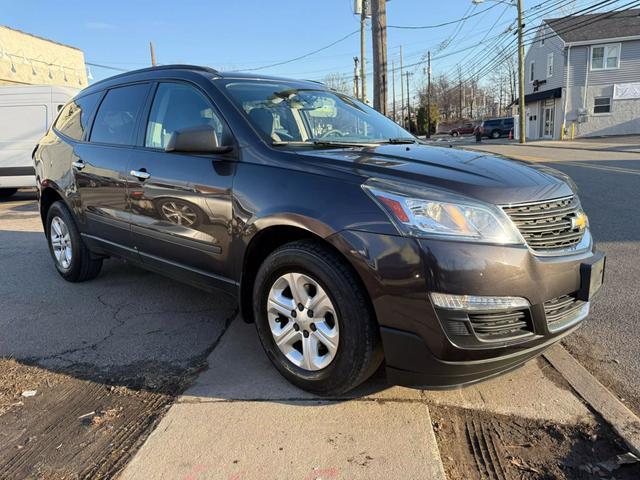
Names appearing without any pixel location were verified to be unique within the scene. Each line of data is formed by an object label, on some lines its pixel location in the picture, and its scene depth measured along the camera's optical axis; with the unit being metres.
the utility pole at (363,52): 15.19
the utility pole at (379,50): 10.60
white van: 10.65
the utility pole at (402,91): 81.08
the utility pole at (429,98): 56.53
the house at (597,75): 31.72
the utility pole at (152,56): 39.94
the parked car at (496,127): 42.34
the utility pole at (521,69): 27.50
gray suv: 2.28
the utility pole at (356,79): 42.16
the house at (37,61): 26.83
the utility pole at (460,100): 74.76
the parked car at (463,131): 56.38
